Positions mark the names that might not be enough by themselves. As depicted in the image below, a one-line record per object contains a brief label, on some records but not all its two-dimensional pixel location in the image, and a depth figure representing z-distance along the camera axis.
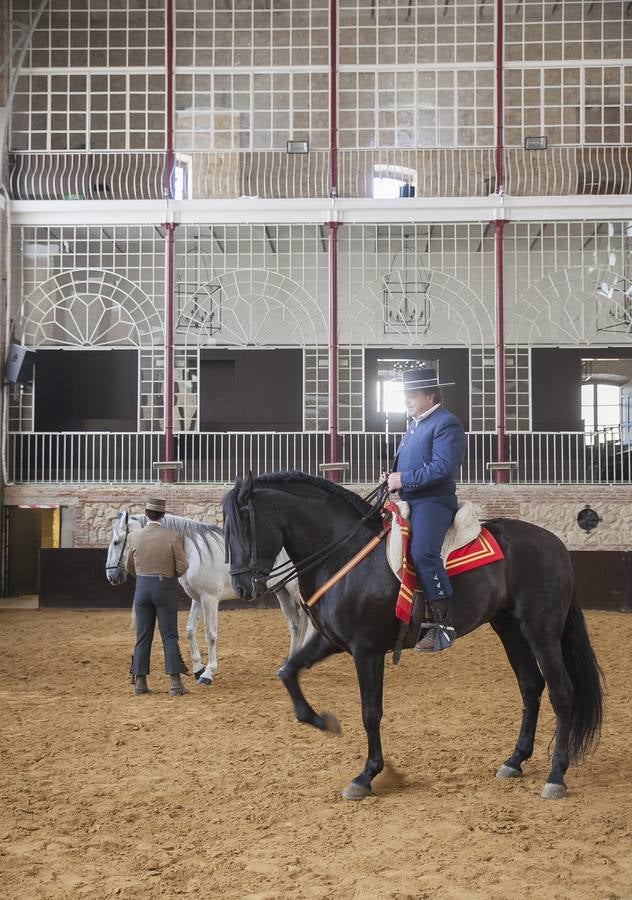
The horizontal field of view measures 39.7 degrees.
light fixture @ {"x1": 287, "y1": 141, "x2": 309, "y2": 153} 17.55
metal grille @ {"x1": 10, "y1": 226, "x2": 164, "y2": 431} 18.05
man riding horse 5.15
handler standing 8.35
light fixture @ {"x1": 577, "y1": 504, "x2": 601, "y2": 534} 16.52
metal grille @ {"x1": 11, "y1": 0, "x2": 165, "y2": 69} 18.03
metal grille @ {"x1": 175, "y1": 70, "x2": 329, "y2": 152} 19.53
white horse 9.26
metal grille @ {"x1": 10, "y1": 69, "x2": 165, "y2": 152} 17.45
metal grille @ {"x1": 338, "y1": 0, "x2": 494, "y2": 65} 18.95
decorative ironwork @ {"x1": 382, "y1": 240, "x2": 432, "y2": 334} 19.70
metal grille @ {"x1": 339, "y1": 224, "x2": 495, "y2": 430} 20.00
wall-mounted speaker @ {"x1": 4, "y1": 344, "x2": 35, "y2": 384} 16.73
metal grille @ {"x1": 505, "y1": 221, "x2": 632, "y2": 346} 19.92
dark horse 5.14
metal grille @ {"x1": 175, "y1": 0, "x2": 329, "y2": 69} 18.33
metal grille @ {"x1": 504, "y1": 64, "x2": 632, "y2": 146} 19.75
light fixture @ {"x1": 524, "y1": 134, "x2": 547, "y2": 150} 17.48
